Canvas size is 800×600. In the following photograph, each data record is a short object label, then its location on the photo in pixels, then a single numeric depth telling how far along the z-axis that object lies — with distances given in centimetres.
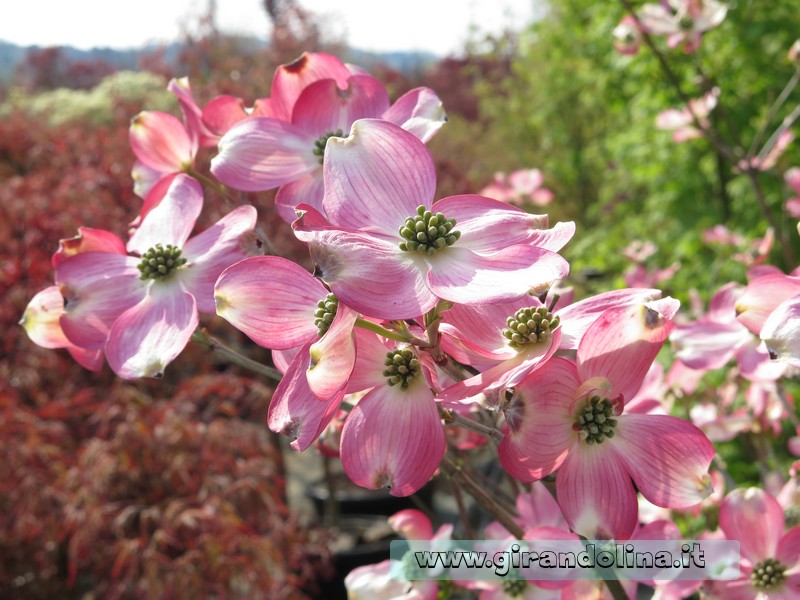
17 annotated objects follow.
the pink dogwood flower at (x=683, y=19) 130
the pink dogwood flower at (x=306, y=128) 47
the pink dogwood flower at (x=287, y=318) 36
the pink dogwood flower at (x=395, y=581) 57
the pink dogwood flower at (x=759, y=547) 50
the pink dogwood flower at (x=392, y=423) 37
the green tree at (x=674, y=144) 219
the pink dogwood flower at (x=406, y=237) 34
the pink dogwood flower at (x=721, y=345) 57
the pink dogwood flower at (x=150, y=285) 44
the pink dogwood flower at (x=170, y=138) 53
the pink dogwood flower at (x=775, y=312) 34
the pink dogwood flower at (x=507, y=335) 35
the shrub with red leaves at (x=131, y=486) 141
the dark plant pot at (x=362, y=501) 271
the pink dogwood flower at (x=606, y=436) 36
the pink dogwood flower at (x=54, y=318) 48
